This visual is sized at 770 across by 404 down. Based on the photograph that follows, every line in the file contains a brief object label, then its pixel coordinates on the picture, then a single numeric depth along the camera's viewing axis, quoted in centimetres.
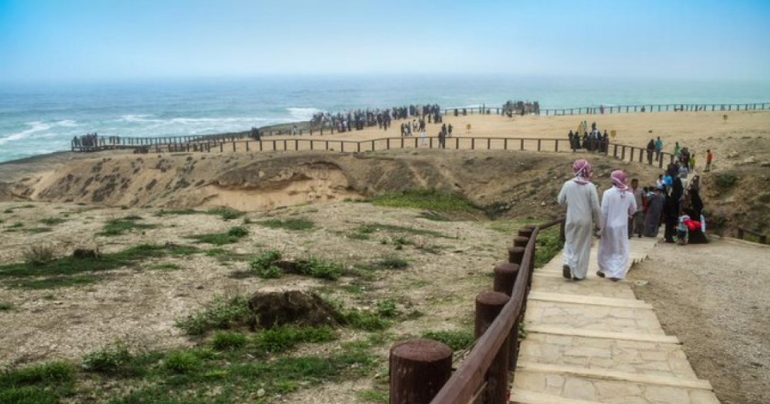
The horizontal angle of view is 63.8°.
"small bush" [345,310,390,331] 787
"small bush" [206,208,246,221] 1904
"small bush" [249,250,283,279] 1079
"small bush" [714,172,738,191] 2169
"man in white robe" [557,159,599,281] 879
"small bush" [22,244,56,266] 1174
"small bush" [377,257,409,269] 1196
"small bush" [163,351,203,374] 632
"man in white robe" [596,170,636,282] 921
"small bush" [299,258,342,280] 1081
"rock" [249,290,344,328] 763
